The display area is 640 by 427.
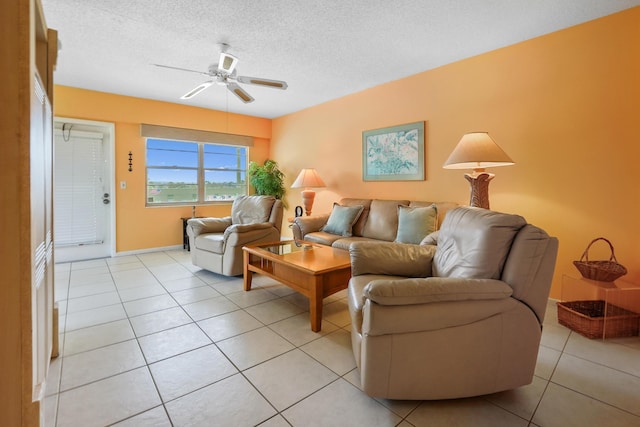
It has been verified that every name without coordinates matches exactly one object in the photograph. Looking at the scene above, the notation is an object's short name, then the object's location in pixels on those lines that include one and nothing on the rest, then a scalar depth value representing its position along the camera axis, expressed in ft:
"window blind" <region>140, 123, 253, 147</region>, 15.40
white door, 13.74
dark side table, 16.53
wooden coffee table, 7.24
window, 16.22
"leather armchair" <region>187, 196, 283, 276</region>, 10.78
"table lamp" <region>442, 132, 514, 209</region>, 7.72
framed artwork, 12.11
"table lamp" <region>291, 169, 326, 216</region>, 15.24
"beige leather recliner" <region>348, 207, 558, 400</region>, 4.35
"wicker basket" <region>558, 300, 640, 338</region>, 6.91
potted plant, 18.08
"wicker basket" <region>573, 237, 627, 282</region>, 7.10
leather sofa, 10.79
